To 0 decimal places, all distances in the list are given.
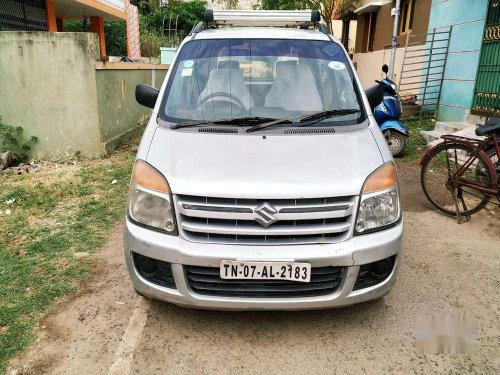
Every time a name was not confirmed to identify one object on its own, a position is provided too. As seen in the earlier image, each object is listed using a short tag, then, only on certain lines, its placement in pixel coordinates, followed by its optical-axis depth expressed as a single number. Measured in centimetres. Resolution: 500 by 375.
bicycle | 432
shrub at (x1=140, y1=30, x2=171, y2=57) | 2158
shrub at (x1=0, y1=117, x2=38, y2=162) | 681
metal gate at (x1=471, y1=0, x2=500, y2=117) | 776
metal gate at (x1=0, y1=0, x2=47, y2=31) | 1035
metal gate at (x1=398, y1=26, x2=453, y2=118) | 992
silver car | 239
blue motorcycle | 728
